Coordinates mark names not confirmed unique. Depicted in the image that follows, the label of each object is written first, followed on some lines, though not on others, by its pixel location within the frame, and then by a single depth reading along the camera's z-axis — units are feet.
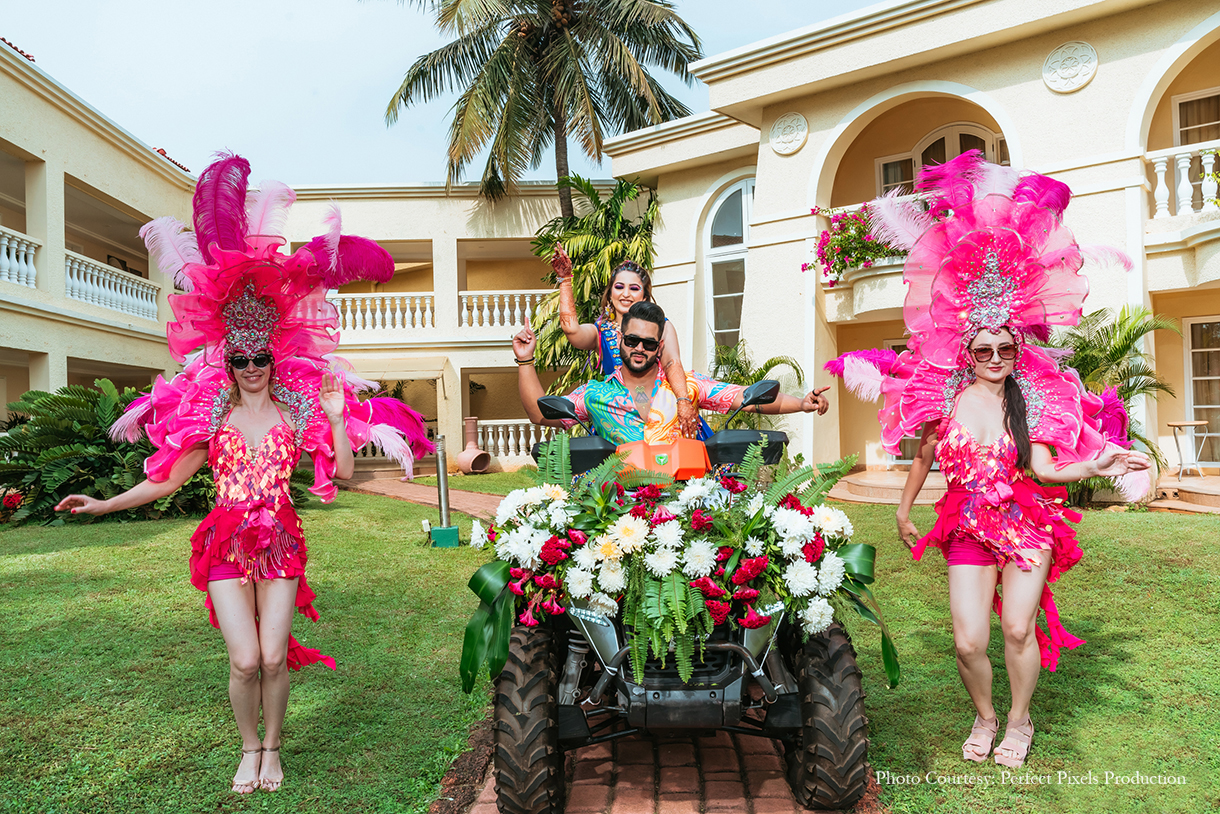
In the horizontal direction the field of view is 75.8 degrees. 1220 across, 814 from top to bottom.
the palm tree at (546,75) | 51.06
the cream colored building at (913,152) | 28.81
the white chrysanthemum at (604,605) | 8.73
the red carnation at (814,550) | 8.94
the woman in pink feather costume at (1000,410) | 10.68
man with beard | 10.90
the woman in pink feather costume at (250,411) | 10.51
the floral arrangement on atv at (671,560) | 8.61
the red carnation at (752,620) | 8.55
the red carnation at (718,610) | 8.46
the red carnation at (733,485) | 9.70
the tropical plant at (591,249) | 43.75
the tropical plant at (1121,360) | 26.73
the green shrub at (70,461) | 31.01
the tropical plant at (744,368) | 35.22
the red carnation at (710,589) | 8.56
